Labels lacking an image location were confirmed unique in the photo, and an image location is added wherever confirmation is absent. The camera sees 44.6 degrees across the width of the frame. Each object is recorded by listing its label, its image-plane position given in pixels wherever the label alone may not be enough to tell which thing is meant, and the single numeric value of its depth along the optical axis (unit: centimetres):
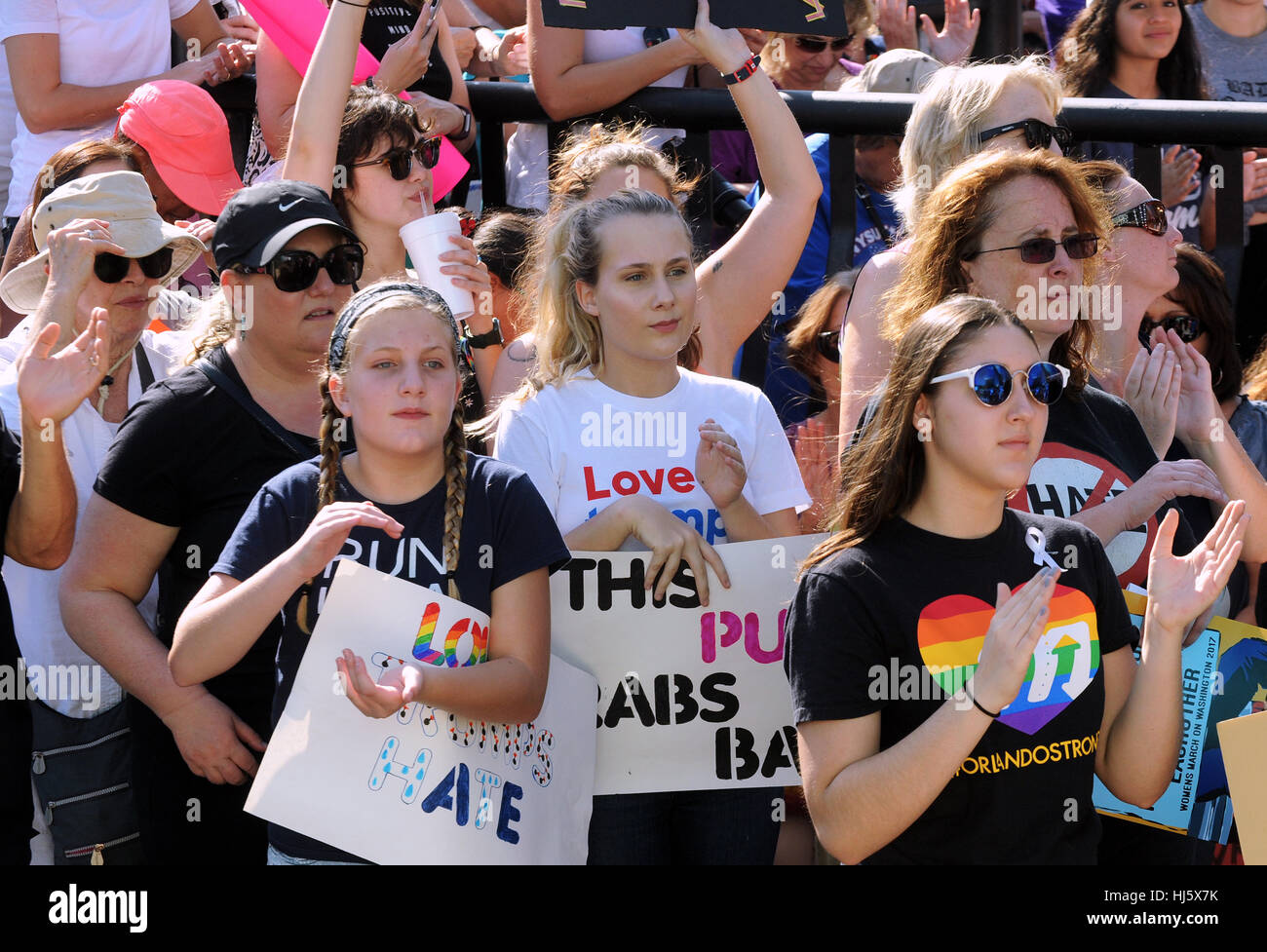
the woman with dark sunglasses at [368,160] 422
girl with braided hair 314
